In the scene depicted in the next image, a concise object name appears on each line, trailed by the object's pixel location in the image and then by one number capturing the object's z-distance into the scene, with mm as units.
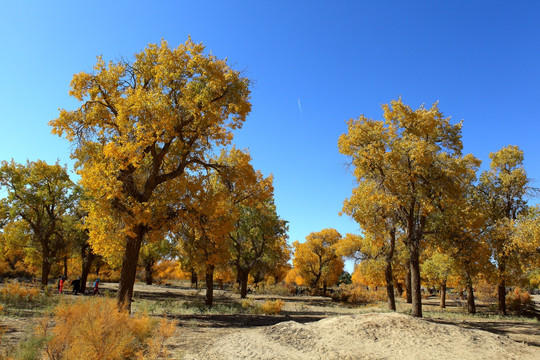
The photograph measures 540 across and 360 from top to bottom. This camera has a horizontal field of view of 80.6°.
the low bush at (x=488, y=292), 35656
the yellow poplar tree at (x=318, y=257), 47125
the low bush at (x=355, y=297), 31562
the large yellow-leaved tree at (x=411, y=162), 14289
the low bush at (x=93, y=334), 4727
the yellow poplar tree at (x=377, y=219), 14680
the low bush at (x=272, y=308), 16500
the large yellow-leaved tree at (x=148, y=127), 11578
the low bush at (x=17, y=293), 14679
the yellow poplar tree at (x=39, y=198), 24289
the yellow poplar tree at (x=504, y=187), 21500
